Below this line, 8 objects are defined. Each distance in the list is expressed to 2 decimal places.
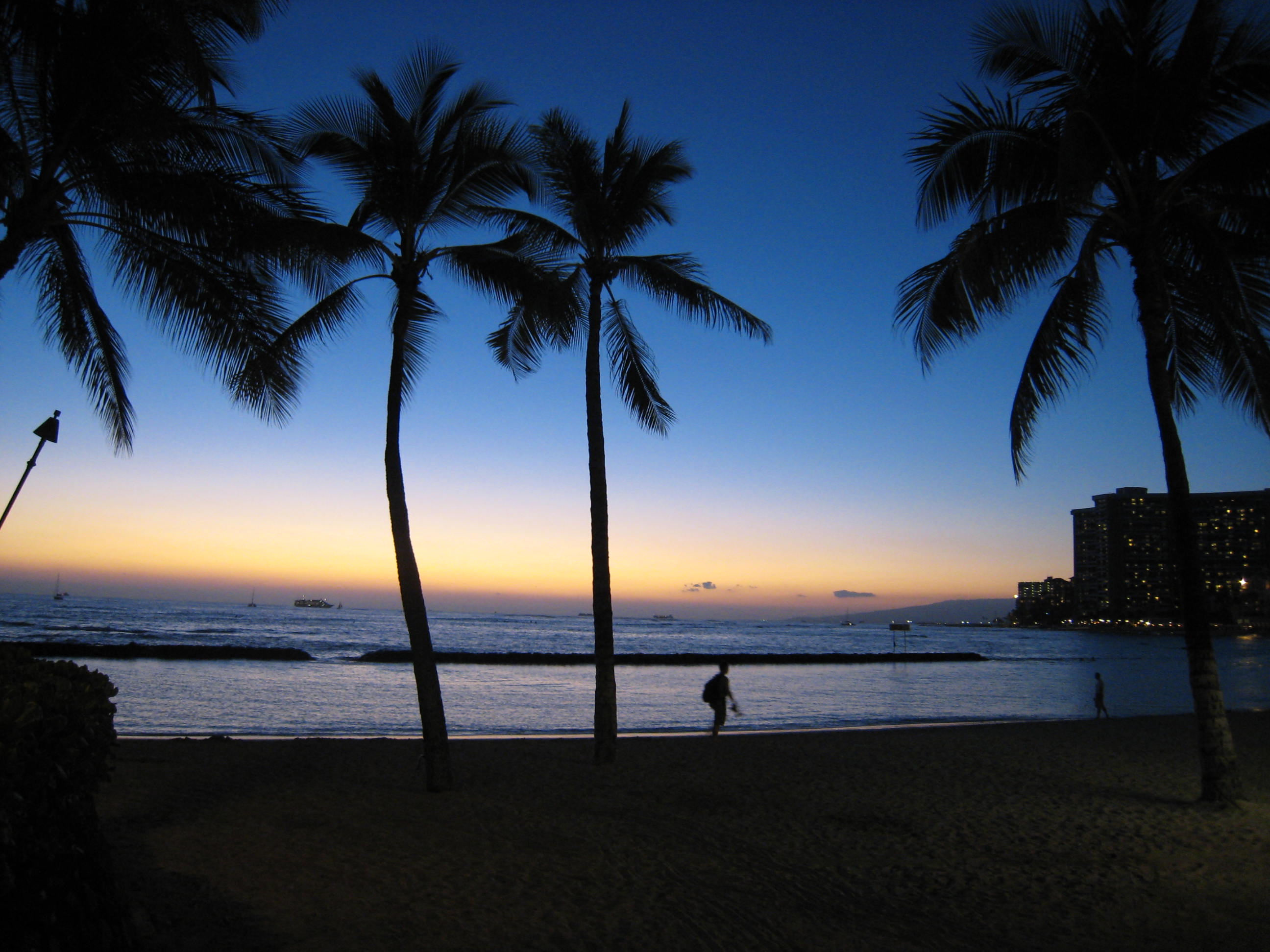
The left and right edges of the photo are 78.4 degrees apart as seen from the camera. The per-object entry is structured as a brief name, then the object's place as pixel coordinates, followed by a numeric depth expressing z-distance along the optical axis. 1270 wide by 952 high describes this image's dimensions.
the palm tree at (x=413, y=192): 9.23
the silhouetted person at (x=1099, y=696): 20.34
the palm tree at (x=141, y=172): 6.06
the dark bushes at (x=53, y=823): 2.87
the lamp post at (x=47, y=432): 8.16
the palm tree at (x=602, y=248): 11.06
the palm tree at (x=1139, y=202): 8.43
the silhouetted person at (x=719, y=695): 13.70
